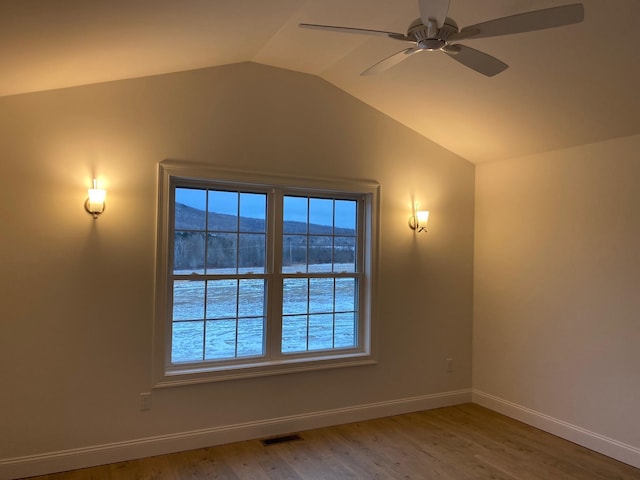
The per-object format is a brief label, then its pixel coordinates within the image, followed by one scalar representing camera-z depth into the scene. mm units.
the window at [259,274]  3426
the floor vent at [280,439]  3467
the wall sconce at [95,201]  3006
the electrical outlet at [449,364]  4414
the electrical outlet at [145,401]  3195
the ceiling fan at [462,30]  1767
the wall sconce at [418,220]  4156
